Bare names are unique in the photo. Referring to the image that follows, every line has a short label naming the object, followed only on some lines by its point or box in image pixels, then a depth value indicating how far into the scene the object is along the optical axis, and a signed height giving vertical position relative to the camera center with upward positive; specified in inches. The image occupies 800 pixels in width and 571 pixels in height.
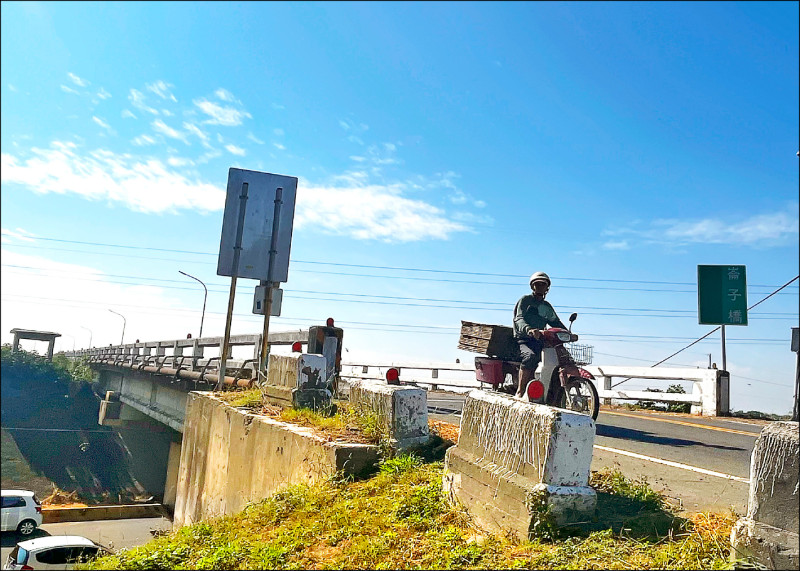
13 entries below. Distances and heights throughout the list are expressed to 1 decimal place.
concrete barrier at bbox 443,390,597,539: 132.9 -26.2
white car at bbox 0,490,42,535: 521.0 -176.8
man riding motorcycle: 243.1 +16.8
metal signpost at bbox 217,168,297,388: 426.3 +79.7
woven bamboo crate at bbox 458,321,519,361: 300.4 +8.5
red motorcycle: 250.8 -7.0
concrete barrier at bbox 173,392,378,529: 212.7 -54.6
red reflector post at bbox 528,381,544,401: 175.8 -8.5
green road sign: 561.3 +78.8
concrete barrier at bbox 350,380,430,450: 216.7 -24.5
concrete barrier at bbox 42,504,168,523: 646.5 -221.1
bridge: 499.4 -41.9
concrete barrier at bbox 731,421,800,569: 101.3 -22.0
